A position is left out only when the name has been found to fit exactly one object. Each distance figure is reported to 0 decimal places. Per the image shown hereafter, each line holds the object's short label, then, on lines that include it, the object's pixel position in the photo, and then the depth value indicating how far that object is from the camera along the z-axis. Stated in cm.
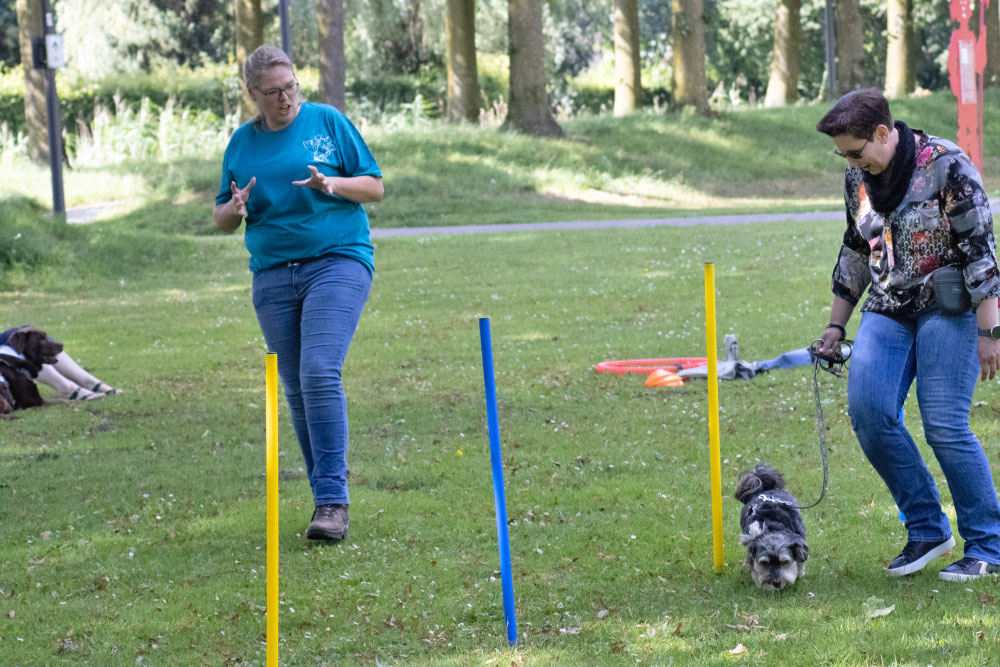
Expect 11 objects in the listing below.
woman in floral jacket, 846
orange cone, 1731
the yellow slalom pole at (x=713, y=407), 898
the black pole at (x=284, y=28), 3797
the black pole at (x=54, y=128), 3259
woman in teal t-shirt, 1076
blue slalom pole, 801
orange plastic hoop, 1803
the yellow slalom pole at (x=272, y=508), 736
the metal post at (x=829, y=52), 7037
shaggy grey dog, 893
